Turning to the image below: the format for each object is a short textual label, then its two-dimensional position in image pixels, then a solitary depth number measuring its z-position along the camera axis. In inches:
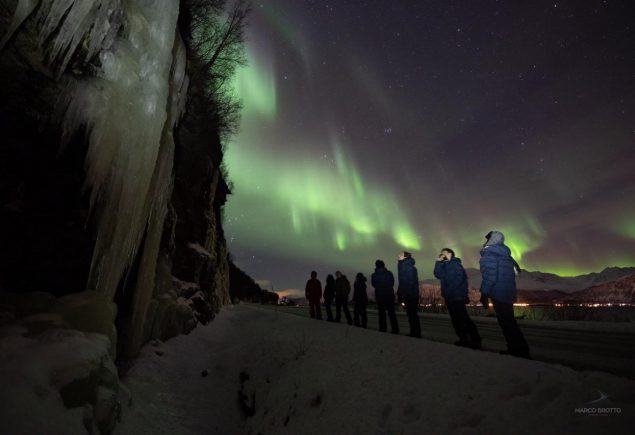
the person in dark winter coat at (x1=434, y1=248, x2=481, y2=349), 255.2
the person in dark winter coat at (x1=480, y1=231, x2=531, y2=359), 201.8
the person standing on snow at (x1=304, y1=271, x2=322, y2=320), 558.9
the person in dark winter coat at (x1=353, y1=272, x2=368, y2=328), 440.5
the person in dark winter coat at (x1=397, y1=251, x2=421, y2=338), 317.7
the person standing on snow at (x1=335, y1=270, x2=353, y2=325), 497.4
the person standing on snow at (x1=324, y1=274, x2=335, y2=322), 558.6
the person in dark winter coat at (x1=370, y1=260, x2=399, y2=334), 378.6
